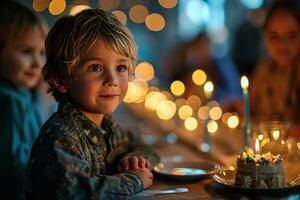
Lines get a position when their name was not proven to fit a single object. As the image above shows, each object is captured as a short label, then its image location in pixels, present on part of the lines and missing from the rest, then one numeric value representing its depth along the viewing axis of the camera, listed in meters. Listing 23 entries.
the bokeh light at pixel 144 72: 4.83
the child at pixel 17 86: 1.68
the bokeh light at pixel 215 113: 2.45
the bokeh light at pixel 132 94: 3.49
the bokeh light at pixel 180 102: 2.89
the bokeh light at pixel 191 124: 2.33
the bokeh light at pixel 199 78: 2.88
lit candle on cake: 1.18
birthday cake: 1.09
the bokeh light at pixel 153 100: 3.05
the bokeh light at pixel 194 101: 2.72
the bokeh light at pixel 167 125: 2.34
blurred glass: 1.41
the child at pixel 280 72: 2.04
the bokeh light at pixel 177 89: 3.43
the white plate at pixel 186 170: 1.27
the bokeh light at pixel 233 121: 2.10
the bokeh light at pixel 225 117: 2.36
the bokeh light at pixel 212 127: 2.04
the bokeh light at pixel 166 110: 2.66
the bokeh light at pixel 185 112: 2.56
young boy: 1.05
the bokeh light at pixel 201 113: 2.37
